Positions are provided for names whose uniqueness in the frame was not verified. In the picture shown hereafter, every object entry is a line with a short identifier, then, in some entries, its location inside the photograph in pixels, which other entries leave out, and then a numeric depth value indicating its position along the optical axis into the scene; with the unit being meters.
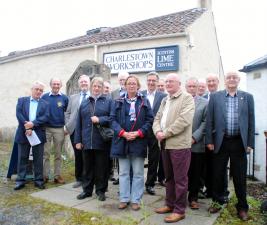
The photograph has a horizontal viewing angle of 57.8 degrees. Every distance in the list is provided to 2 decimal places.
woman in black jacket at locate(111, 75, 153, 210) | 3.47
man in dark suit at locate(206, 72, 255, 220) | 3.31
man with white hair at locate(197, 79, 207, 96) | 4.04
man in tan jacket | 3.18
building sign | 7.74
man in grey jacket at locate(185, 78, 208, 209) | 3.60
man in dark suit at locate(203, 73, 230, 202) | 3.88
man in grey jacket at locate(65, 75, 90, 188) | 4.48
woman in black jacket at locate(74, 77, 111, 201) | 3.82
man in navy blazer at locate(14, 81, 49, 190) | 4.40
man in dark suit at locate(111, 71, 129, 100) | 4.50
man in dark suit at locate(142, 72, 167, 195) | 4.05
